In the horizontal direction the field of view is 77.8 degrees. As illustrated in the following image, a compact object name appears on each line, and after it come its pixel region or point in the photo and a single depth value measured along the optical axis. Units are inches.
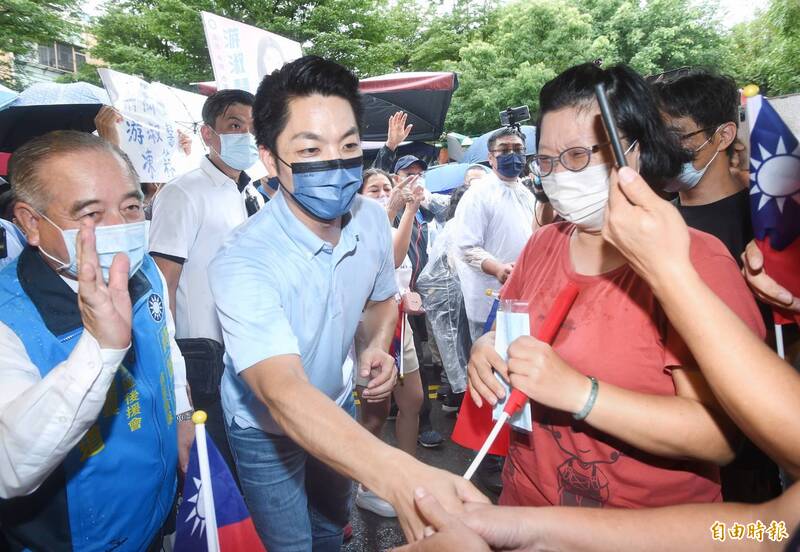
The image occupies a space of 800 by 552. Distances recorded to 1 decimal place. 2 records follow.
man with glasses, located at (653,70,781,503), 92.4
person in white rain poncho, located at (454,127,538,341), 159.5
